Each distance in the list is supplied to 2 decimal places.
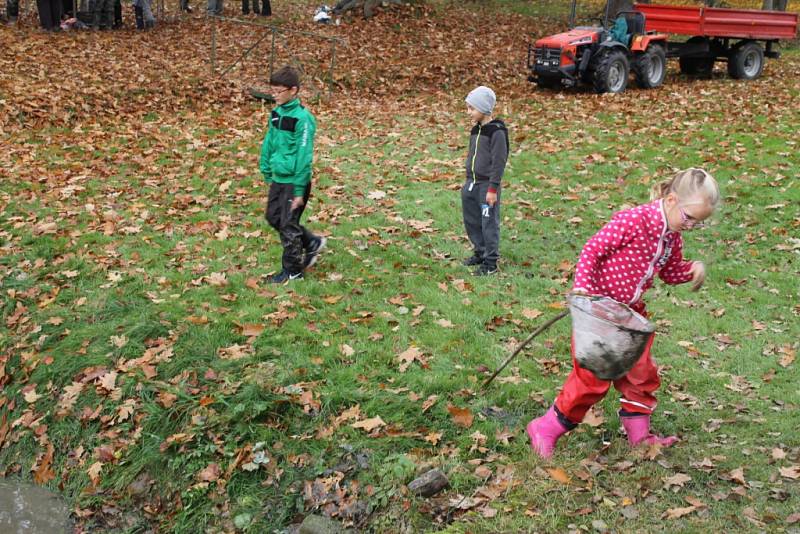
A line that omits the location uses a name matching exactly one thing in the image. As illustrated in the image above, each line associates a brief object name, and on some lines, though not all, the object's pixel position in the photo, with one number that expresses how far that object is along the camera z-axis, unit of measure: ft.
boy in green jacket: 21.49
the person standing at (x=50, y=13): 56.65
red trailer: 55.06
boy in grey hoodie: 23.07
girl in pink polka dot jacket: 12.95
